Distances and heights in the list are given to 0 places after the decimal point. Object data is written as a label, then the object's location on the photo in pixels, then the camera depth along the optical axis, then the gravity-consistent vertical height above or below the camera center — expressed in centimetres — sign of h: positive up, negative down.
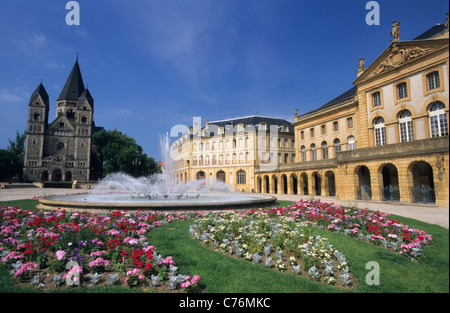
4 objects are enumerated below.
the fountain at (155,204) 1185 -101
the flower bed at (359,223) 599 -142
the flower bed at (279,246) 506 -161
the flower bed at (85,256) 459 -157
